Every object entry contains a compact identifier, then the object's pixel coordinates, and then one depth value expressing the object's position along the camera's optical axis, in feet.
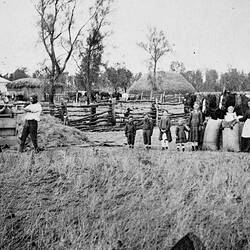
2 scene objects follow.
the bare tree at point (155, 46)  139.09
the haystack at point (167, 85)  174.24
